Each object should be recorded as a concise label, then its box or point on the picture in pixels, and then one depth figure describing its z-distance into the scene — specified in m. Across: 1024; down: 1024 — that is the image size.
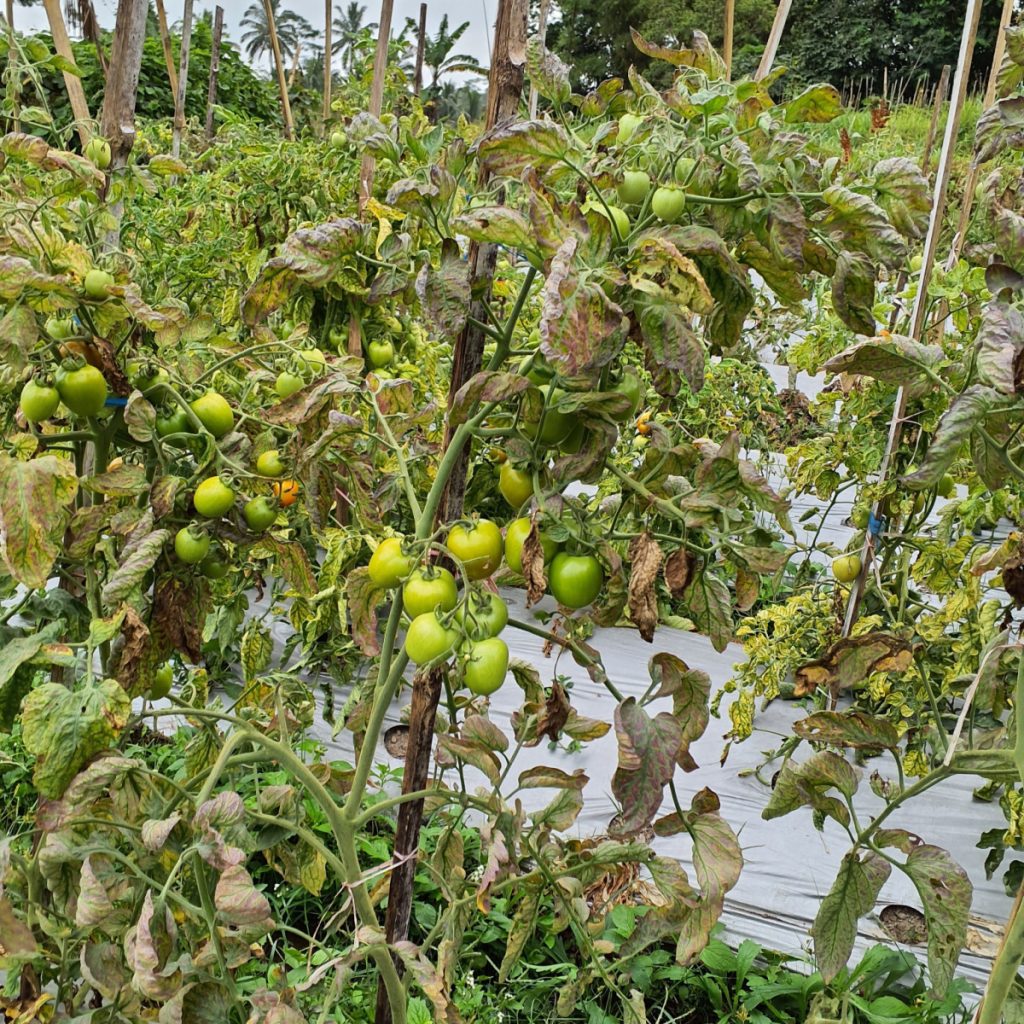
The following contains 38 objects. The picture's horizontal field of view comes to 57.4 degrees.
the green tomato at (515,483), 0.82
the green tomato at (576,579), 0.77
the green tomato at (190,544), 1.01
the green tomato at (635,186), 0.72
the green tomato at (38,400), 0.94
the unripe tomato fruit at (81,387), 0.95
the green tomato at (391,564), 0.84
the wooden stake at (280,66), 2.89
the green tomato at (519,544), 0.79
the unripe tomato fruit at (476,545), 0.81
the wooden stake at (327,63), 3.09
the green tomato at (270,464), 1.03
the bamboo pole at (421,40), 3.89
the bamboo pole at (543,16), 1.83
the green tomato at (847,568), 2.24
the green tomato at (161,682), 1.09
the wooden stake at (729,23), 2.43
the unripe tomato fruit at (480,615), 0.78
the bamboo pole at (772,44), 1.75
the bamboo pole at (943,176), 1.68
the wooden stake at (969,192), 1.98
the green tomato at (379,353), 1.85
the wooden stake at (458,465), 0.90
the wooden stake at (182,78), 2.70
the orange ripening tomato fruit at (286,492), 1.11
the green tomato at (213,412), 1.04
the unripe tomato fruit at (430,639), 0.76
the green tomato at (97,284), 0.95
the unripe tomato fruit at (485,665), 0.76
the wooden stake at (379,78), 1.94
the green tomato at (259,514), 1.04
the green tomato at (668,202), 0.69
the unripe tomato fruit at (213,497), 0.98
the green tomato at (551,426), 0.77
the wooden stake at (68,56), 1.37
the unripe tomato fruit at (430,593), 0.79
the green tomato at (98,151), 1.19
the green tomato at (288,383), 1.18
